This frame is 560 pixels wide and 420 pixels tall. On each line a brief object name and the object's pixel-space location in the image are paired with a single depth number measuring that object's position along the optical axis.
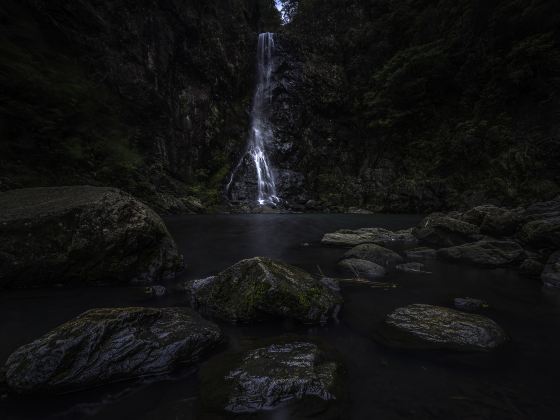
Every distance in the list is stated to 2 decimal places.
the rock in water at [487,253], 7.25
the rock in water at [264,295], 3.97
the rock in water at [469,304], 4.71
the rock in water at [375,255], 7.37
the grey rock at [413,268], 6.77
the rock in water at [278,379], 2.45
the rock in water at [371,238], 9.85
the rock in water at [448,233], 9.61
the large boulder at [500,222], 9.37
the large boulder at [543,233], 7.38
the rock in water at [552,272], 5.86
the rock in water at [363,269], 6.29
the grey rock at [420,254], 8.02
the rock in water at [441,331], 3.44
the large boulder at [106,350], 2.57
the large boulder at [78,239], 5.08
